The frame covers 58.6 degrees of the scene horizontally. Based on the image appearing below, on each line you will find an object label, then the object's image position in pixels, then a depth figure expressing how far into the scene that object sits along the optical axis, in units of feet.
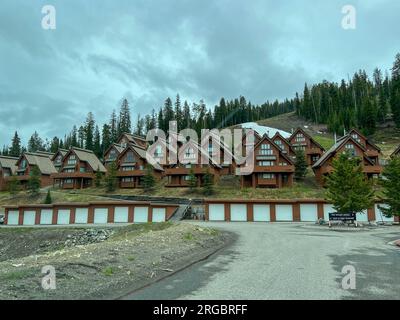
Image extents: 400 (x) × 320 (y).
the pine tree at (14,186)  239.60
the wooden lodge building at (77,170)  250.78
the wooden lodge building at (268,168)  201.57
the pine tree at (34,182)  228.02
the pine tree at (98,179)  243.19
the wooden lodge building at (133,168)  236.84
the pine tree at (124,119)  417.61
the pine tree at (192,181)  201.77
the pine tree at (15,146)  414.62
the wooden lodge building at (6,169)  272.31
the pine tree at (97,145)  366.47
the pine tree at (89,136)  369.91
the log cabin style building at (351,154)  204.10
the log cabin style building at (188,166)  215.31
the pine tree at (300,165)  218.59
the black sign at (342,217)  113.39
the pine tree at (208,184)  195.75
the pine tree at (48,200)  193.67
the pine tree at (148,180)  217.66
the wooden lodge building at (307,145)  261.85
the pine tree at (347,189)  118.93
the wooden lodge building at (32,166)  269.66
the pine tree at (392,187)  129.07
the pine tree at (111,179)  228.02
